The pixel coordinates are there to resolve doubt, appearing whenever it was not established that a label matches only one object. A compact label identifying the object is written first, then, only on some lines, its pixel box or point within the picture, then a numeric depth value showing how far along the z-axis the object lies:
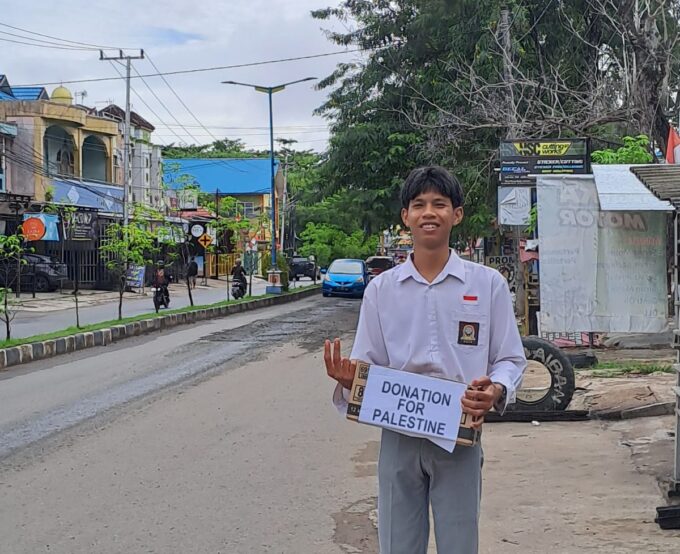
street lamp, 37.03
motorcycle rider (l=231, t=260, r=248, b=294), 31.61
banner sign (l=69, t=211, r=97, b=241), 35.50
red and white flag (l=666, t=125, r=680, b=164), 7.62
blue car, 36.41
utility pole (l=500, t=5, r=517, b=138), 17.98
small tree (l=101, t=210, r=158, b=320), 20.95
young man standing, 3.09
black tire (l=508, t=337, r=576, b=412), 8.73
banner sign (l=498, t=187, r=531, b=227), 16.52
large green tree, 15.41
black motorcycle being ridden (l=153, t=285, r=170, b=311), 23.88
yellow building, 36.22
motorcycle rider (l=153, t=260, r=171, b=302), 24.42
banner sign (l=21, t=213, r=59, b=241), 29.78
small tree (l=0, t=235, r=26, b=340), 14.83
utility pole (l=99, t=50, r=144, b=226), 37.09
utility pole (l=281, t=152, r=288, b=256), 62.66
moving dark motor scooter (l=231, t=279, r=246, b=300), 31.19
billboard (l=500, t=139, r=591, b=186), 13.73
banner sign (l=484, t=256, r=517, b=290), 22.20
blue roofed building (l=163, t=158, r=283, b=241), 72.75
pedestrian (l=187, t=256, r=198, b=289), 37.97
